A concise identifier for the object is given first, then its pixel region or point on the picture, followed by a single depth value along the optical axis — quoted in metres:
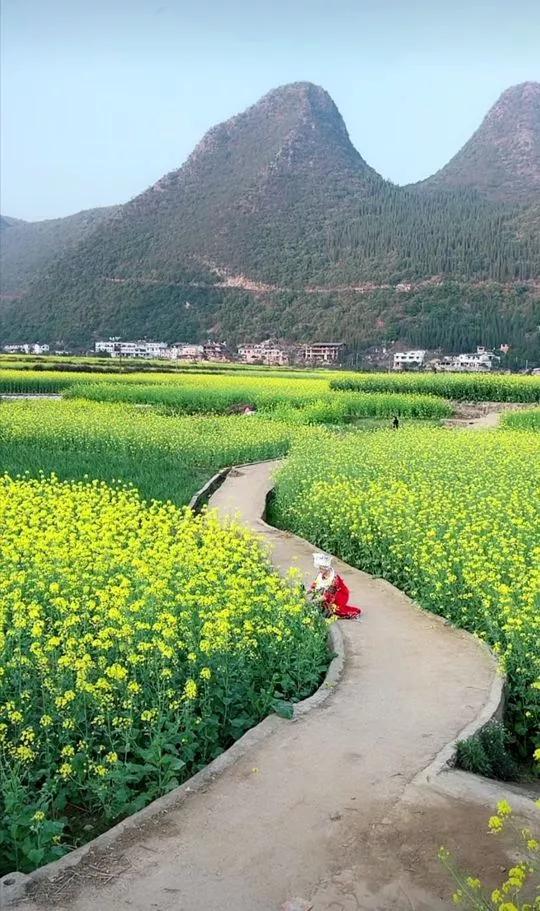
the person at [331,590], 8.61
